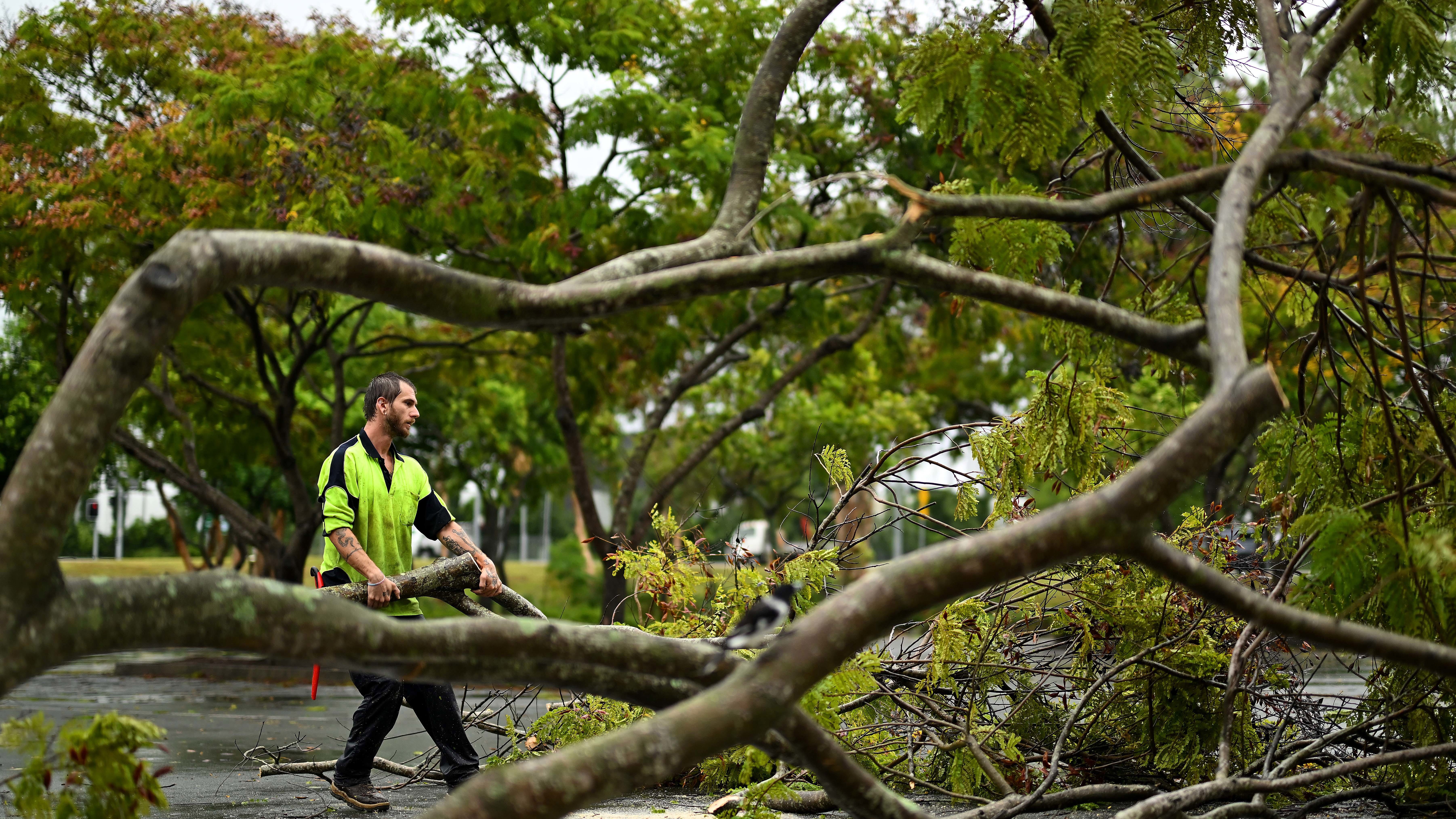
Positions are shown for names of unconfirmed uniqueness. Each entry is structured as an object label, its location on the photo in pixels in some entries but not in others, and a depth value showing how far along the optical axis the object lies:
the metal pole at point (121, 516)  46.56
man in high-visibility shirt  6.10
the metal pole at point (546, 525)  68.69
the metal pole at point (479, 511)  44.64
